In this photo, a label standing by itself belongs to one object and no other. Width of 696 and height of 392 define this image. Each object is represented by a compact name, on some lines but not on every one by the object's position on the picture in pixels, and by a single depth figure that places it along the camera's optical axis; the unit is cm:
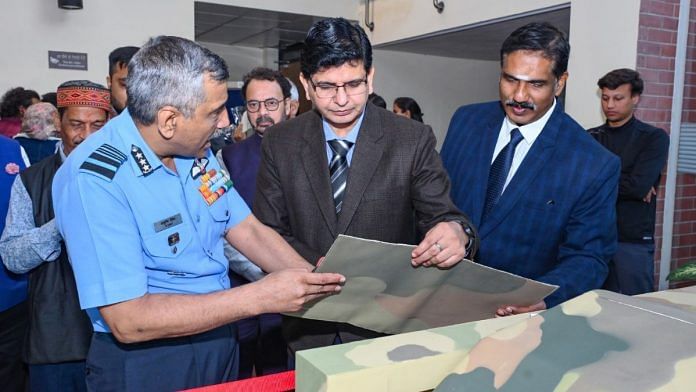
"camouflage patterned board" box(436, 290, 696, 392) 75
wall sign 607
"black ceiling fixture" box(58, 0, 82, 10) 588
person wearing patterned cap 184
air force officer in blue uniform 120
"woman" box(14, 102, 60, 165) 323
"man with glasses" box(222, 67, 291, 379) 243
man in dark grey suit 154
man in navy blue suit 170
